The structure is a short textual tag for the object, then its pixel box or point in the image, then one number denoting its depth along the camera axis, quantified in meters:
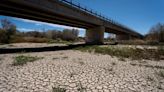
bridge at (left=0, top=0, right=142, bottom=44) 11.20
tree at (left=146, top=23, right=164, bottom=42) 35.38
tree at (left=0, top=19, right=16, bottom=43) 24.38
